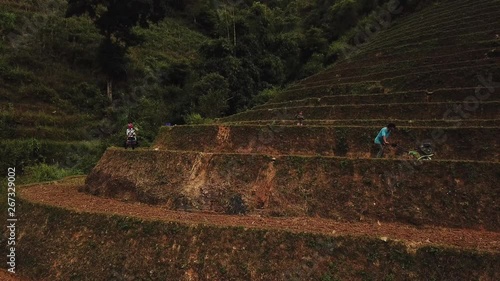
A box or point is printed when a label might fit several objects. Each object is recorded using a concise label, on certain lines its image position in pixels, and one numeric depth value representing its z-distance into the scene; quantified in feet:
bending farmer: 34.76
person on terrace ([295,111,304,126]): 48.17
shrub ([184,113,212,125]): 69.85
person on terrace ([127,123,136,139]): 47.14
